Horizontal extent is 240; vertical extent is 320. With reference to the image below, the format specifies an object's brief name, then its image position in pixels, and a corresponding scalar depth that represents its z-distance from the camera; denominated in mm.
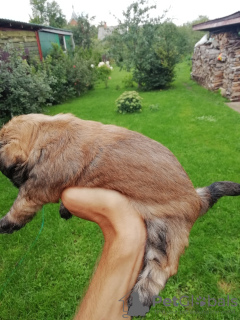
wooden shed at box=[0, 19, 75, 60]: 11641
